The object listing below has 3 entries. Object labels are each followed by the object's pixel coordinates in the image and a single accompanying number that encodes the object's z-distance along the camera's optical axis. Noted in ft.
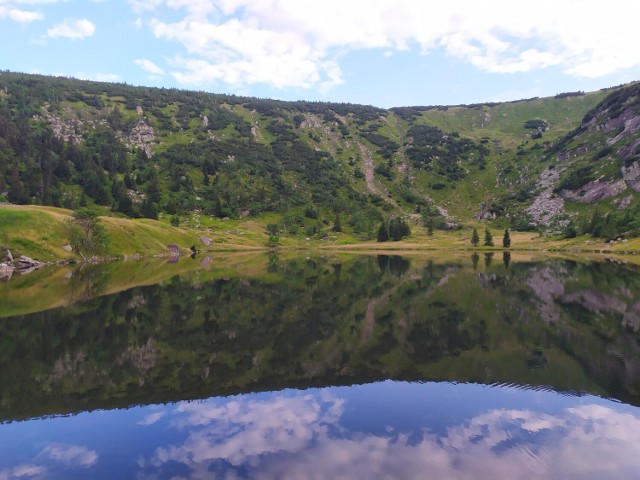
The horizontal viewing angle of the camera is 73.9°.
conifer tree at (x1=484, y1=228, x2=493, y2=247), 453.58
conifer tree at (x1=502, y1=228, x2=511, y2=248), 446.60
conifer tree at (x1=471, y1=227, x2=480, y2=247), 456.86
